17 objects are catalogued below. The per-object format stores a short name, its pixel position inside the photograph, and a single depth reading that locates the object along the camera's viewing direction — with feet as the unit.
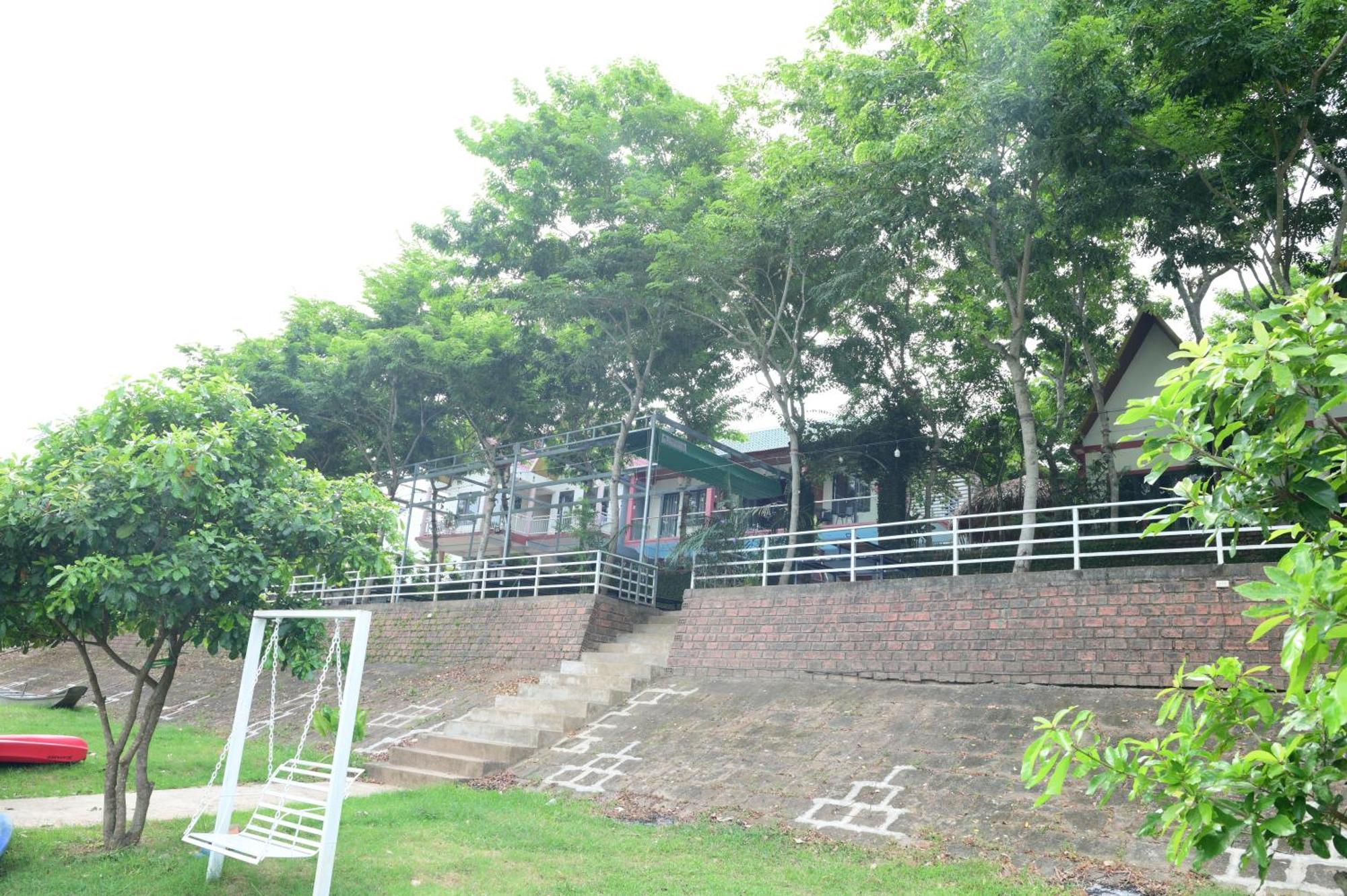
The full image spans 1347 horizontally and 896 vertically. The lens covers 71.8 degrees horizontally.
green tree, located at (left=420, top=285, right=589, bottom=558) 68.39
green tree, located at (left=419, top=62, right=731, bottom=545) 60.18
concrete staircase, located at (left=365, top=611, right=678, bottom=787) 37.14
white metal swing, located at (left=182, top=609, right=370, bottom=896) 19.24
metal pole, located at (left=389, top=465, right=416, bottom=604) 66.33
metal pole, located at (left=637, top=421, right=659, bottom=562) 56.59
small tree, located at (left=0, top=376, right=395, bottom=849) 22.06
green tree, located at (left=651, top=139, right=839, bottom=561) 48.24
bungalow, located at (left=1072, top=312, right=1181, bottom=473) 56.80
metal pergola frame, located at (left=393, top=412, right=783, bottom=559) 62.90
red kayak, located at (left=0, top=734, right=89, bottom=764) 35.86
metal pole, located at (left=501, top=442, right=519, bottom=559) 64.75
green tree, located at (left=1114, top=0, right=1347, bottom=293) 33.04
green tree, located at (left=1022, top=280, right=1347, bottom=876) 7.79
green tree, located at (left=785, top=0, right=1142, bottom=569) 38.47
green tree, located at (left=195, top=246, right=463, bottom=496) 71.05
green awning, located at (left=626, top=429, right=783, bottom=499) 66.23
